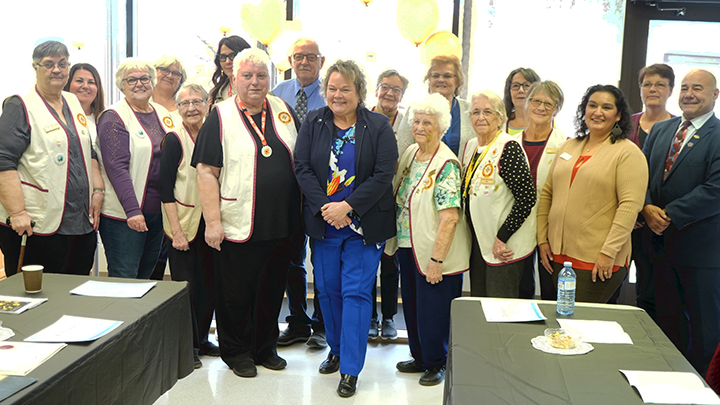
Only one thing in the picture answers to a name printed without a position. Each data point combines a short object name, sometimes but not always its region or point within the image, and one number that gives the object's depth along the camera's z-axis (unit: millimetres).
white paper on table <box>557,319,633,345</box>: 1719
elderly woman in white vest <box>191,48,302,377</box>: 2773
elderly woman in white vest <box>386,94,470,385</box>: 2713
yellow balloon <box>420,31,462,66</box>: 4059
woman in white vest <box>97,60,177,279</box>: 2980
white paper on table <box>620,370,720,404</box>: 1324
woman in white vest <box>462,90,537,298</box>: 2635
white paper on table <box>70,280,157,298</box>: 1987
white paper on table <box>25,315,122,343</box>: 1562
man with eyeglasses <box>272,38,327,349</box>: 3441
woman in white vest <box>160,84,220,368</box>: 2918
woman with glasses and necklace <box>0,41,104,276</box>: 2697
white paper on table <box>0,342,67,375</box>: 1362
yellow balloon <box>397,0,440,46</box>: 4121
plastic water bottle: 1920
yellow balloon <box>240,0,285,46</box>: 4172
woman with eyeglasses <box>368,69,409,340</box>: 3398
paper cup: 1954
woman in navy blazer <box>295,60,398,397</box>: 2703
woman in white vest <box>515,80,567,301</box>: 2742
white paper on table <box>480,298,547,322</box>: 1880
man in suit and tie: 2730
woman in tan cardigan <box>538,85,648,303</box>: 2418
